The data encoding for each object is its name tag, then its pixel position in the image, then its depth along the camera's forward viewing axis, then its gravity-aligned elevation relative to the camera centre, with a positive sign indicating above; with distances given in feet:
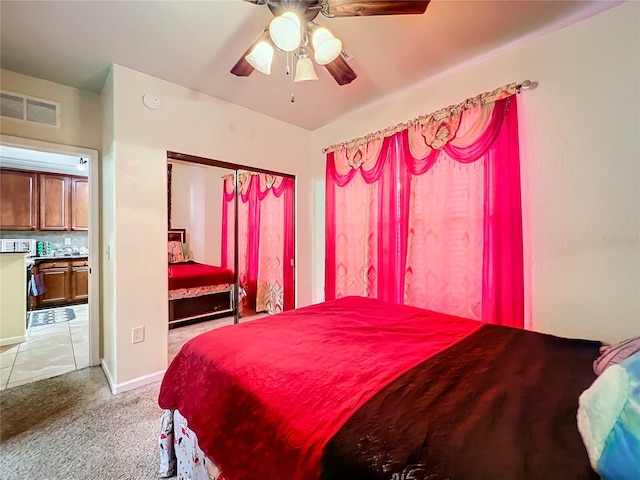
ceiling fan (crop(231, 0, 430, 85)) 4.08 +3.61
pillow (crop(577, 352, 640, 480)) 1.79 -1.39
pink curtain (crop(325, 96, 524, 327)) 6.15 +0.75
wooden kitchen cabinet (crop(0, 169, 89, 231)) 14.02 +2.67
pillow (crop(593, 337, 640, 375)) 2.96 -1.34
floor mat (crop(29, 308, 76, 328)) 12.23 -3.37
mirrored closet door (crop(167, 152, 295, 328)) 8.38 +0.20
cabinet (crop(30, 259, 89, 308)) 14.46 -1.94
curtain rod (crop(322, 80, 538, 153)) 6.05 +3.52
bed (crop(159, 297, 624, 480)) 2.14 -1.67
